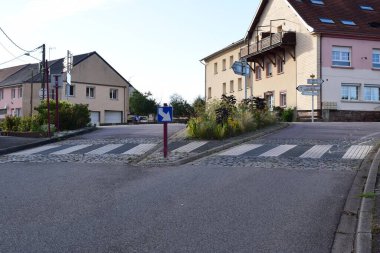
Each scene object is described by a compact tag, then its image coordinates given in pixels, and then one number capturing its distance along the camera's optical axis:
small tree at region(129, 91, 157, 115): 75.25
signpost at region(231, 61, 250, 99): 23.81
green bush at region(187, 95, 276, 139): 16.20
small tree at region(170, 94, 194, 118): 68.94
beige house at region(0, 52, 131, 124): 57.72
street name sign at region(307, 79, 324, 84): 28.54
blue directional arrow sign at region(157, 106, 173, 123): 12.47
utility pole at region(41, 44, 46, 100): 36.19
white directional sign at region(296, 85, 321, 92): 28.98
